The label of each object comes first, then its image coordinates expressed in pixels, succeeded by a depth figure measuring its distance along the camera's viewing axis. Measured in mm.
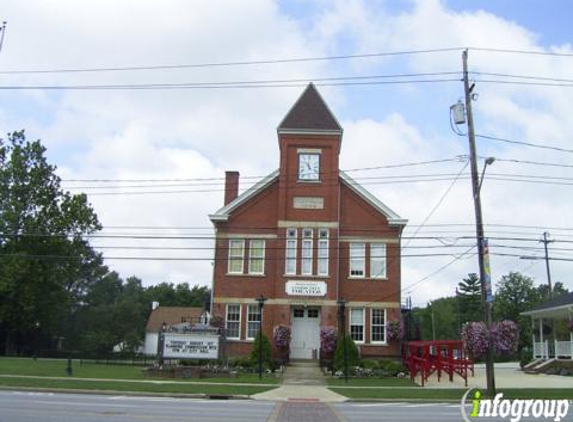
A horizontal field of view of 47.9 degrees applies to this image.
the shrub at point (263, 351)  33062
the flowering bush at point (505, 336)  30141
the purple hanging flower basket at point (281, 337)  34562
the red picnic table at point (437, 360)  28984
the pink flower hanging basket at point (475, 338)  29258
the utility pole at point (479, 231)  22562
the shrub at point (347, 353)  32625
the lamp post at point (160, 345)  31569
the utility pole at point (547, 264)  59100
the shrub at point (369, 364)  33000
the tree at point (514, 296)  90494
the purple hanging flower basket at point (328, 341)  34156
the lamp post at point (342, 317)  32859
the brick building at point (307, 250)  36250
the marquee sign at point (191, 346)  31531
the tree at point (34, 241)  50656
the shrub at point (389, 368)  32156
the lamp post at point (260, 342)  28906
